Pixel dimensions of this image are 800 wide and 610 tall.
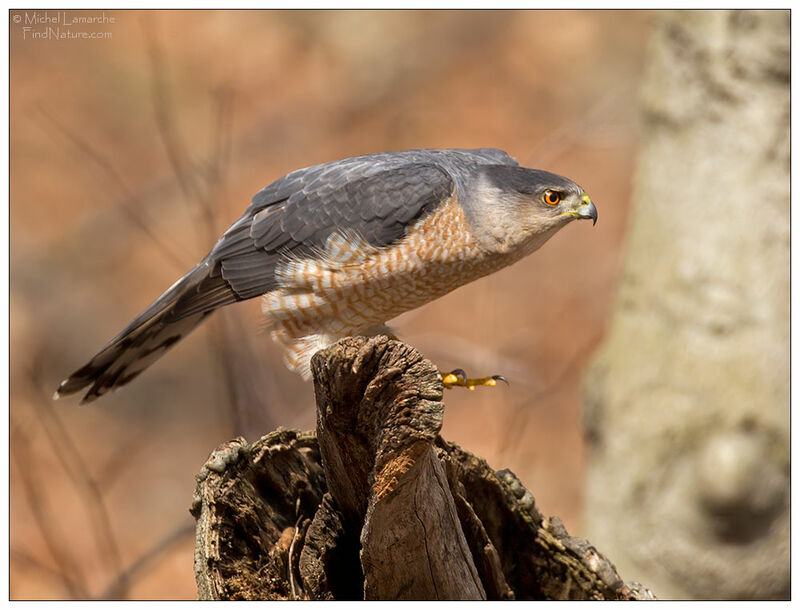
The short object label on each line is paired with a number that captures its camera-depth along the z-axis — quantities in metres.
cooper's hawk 7.70
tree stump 5.19
